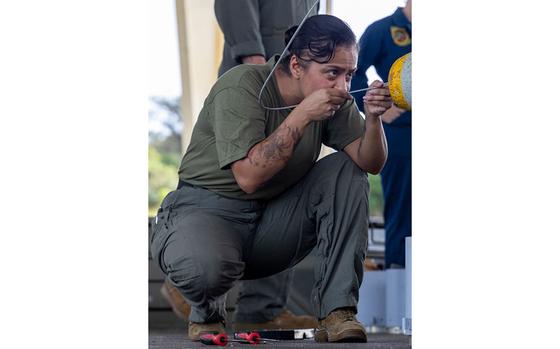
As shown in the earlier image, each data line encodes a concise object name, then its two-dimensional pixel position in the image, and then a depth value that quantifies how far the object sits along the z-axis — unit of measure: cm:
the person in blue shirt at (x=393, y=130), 637
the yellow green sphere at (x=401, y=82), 582
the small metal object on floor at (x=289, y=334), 647
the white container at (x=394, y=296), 732
